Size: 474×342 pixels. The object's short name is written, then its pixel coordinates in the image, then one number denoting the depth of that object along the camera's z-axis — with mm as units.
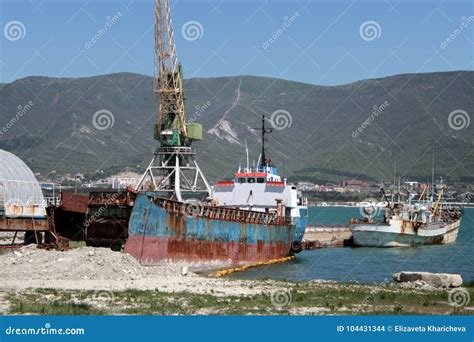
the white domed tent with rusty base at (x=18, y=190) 49125
